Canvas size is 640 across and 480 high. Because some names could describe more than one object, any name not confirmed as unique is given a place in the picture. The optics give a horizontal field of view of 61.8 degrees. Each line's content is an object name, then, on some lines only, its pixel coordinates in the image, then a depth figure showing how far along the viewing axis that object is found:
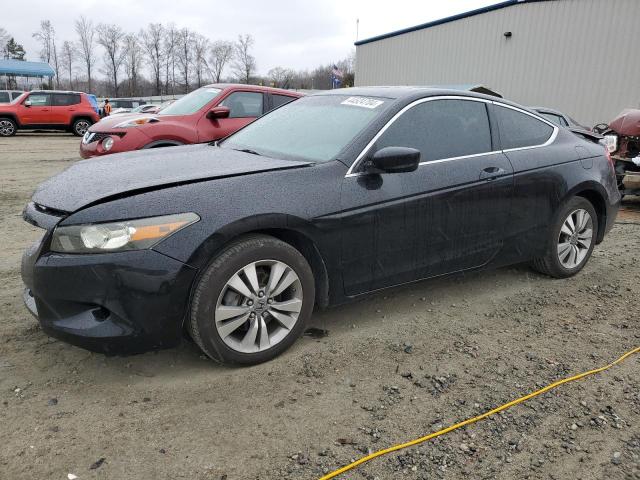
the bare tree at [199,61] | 78.31
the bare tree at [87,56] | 75.94
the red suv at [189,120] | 7.14
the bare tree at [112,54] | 73.00
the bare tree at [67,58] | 78.06
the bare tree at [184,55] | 76.81
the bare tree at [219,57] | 79.56
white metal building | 16.16
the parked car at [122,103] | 36.31
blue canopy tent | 50.90
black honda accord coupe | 2.55
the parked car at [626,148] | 7.46
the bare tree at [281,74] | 80.17
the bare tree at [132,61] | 73.88
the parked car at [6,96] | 23.70
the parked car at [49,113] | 19.20
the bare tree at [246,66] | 77.78
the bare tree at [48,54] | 76.81
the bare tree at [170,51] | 76.56
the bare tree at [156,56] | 75.56
